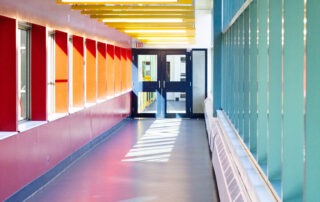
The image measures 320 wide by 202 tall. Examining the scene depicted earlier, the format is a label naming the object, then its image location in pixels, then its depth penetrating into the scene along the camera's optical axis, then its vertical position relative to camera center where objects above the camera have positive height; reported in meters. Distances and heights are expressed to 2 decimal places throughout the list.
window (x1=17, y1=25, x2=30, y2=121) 8.00 +0.13
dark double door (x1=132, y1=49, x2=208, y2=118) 18.55 +0.08
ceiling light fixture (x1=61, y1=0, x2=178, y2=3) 7.55 +1.12
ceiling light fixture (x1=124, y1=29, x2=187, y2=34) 13.70 +1.28
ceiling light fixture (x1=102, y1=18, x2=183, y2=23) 10.84 +1.25
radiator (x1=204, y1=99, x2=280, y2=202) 3.81 -0.79
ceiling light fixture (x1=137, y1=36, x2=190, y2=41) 16.39 +1.30
